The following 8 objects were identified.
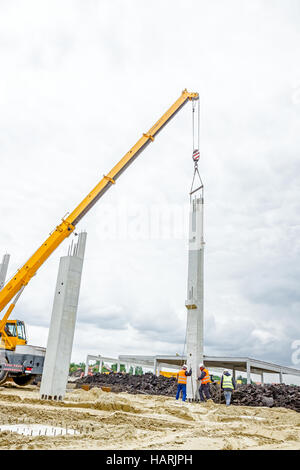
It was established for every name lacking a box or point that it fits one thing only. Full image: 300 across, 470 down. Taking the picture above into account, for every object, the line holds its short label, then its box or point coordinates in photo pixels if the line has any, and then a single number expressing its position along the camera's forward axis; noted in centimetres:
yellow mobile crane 1623
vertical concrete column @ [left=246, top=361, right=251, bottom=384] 2735
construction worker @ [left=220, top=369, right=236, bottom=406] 1472
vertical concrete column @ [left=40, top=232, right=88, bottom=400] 1227
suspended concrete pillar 1723
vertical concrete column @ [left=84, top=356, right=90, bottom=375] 3266
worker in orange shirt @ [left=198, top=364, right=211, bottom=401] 1587
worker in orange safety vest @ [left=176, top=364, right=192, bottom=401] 1497
